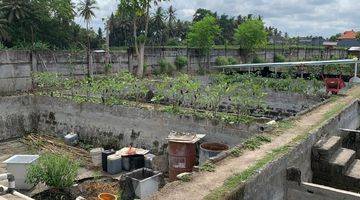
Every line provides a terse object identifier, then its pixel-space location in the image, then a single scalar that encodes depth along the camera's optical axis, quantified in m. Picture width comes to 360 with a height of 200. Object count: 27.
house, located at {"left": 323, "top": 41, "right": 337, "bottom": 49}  40.76
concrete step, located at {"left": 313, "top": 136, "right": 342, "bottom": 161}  8.59
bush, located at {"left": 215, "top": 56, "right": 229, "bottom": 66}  29.66
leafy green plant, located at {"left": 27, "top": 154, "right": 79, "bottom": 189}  7.88
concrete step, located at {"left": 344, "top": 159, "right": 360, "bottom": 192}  8.10
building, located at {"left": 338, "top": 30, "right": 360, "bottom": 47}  60.17
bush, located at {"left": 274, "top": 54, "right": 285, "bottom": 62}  36.03
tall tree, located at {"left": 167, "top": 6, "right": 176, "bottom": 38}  50.06
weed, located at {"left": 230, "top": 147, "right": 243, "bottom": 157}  7.40
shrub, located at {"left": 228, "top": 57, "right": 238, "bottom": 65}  30.28
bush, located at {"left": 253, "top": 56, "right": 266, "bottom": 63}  33.40
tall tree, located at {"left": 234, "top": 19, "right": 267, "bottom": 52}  33.06
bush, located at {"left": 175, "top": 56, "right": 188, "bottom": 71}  26.59
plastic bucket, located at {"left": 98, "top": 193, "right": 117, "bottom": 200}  7.93
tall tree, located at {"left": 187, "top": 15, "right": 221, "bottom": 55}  28.56
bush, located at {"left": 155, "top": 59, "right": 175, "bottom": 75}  25.30
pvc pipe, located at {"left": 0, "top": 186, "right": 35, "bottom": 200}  6.69
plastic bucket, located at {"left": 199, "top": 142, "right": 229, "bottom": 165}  9.16
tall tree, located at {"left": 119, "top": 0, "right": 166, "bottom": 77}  22.91
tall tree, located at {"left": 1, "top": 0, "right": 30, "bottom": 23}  29.09
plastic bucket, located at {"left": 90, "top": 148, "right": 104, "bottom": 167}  10.96
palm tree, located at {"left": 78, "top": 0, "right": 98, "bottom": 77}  36.16
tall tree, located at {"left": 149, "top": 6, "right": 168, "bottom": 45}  47.31
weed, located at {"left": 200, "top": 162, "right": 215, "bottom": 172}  6.59
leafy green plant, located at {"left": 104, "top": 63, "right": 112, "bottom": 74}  21.46
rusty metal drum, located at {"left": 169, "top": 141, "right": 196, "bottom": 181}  9.48
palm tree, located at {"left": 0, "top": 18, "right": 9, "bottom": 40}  27.22
